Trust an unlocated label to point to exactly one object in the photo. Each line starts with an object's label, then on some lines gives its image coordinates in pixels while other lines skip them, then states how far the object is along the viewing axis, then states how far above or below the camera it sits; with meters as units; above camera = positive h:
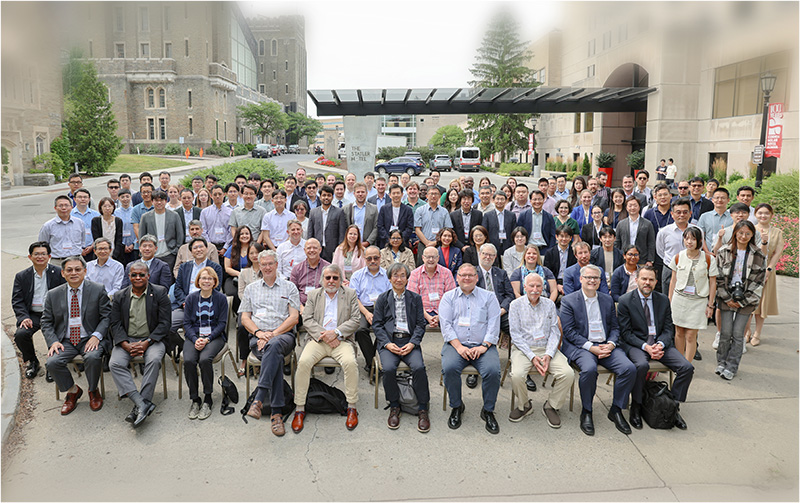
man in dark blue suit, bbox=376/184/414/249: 8.48 -0.64
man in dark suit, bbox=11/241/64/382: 6.23 -1.42
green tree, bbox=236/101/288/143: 81.12 +9.46
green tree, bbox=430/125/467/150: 84.44 +7.02
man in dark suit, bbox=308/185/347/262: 8.60 -0.78
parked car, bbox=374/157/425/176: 41.59 +1.07
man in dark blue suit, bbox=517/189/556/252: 8.45 -0.69
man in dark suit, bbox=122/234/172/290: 6.72 -1.16
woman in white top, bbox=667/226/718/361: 6.23 -1.26
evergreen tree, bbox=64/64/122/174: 37.28 +3.51
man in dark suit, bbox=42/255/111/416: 5.55 -1.60
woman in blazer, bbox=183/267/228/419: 5.58 -1.67
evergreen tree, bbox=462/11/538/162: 47.31 +9.67
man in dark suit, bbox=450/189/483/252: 8.48 -0.59
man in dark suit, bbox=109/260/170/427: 5.56 -1.57
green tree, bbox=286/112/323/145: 97.69 +9.58
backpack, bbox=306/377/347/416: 5.54 -2.33
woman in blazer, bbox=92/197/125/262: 8.14 -0.79
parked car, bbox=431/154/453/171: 47.41 +1.55
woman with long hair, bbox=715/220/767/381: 6.38 -1.26
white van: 47.28 +1.95
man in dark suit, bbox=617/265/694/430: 5.46 -1.57
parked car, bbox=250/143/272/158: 59.95 +3.16
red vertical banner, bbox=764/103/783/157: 16.32 +1.98
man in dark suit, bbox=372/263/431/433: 5.64 -1.59
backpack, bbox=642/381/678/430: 5.23 -2.22
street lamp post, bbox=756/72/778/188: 14.39 +2.66
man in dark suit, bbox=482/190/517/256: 8.37 -0.69
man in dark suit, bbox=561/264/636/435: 5.32 -1.66
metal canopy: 18.48 +3.11
